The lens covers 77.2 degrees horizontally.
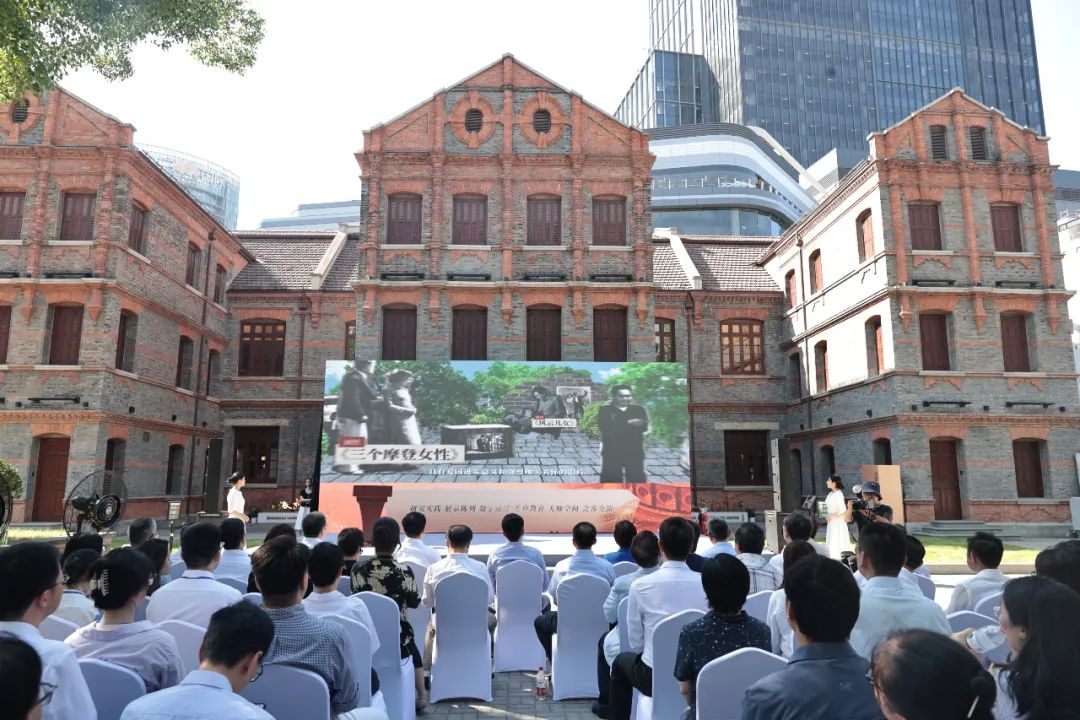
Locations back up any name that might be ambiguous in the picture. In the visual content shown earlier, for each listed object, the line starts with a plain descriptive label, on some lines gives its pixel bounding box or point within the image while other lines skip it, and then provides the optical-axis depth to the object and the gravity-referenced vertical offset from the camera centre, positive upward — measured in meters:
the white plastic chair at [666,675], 3.80 -1.17
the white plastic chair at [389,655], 4.45 -1.26
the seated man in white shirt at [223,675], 2.12 -0.72
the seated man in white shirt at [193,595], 4.17 -0.80
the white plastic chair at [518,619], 6.14 -1.42
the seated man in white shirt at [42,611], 2.46 -0.61
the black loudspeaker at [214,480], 18.92 -0.45
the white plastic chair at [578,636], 5.43 -1.38
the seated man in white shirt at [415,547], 6.59 -0.80
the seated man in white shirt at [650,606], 4.14 -0.86
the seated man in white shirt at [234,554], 5.87 -0.78
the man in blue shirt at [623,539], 6.59 -0.70
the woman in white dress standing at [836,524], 11.57 -0.96
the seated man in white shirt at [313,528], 6.55 -0.61
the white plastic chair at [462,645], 5.43 -1.47
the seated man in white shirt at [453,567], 5.64 -0.86
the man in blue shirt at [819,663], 2.21 -0.67
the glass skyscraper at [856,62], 79.81 +48.95
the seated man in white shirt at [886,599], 3.46 -0.67
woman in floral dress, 5.13 -0.86
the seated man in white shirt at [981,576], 4.68 -0.74
